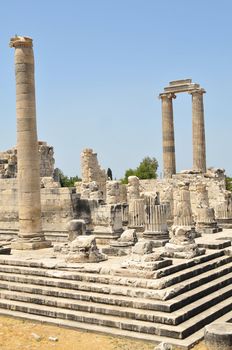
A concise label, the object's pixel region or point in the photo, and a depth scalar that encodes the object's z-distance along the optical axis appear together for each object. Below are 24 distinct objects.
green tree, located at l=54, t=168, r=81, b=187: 54.49
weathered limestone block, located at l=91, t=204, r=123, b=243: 18.03
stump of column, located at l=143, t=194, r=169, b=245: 16.41
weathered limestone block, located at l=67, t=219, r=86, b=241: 15.87
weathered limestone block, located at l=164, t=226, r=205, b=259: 13.27
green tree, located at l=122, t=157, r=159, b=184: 48.50
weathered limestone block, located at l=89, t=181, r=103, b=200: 21.23
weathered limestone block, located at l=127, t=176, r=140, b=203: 22.69
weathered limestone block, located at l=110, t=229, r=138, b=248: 15.24
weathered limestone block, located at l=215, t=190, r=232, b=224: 22.09
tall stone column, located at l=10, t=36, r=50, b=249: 16.64
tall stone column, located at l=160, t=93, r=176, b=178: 33.41
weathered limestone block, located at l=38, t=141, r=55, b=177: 27.58
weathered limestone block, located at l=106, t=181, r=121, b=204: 20.80
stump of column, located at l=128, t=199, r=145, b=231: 19.36
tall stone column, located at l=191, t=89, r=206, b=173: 32.78
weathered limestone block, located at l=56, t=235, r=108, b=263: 13.03
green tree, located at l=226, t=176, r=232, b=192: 40.92
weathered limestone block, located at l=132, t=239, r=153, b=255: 12.08
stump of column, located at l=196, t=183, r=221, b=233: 19.98
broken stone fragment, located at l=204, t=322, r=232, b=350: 8.39
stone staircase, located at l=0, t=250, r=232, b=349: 9.81
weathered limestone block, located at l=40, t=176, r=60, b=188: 21.42
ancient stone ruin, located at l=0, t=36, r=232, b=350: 10.24
